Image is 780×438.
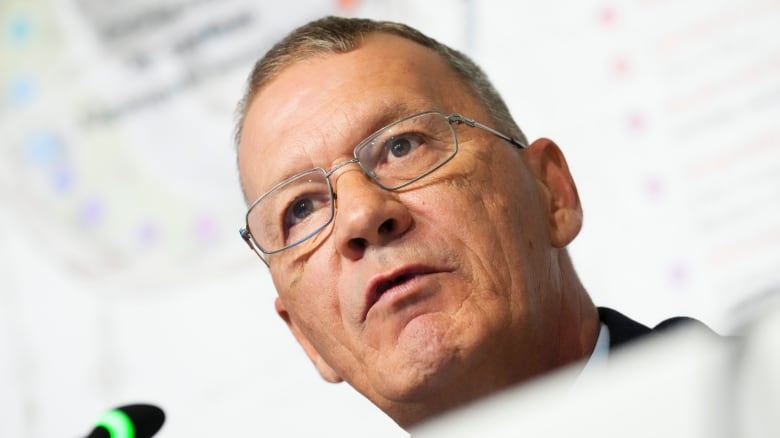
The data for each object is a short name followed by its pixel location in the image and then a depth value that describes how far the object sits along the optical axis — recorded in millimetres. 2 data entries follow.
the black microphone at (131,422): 2224
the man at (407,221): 2249
